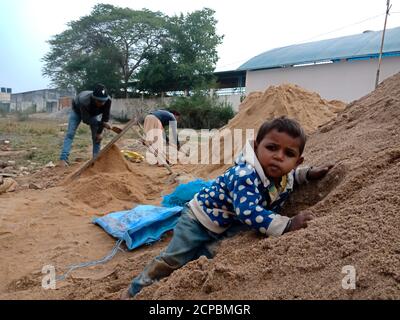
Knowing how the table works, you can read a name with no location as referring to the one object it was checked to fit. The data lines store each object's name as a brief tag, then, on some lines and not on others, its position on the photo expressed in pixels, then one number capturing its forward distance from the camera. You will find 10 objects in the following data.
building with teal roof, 14.66
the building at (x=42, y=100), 31.06
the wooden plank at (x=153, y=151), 6.77
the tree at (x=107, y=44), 23.52
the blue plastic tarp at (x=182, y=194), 4.02
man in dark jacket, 6.62
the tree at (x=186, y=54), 22.67
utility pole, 10.64
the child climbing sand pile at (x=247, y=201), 1.61
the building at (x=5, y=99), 29.49
